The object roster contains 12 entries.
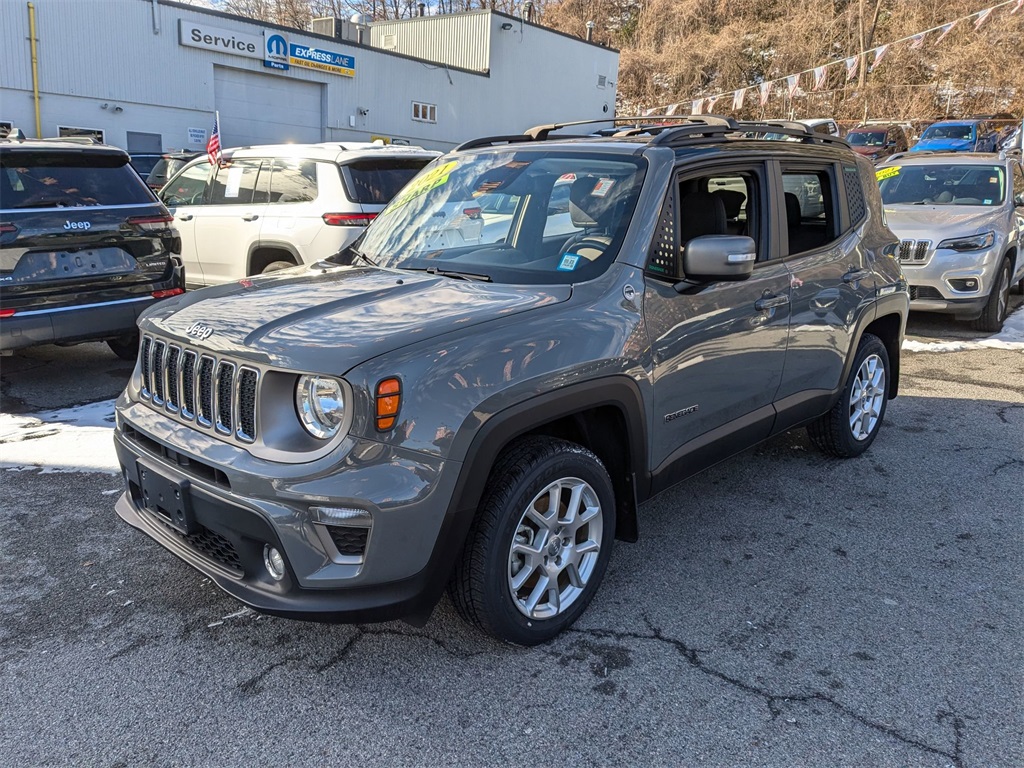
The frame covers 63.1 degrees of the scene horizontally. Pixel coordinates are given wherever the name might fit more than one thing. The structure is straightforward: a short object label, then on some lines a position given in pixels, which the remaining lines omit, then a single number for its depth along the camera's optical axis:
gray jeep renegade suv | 2.55
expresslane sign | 26.56
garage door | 25.42
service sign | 23.53
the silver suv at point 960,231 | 8.42
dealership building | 21.06
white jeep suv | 7.62
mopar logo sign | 25.75
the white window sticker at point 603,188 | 3.53
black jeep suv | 5.62
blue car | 23.45
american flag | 11.39
